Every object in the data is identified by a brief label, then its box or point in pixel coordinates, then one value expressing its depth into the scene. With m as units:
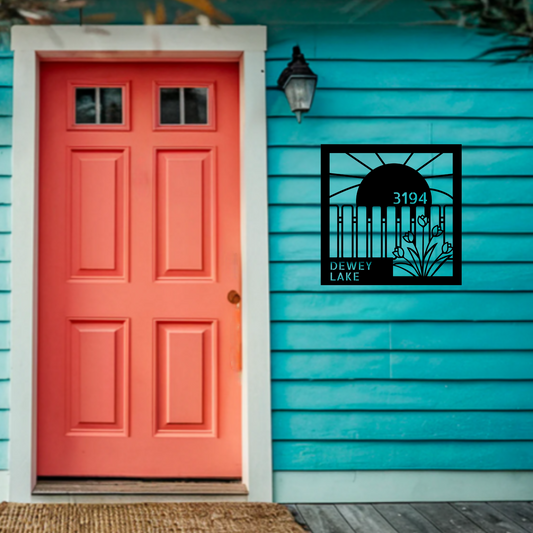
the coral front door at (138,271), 2.93
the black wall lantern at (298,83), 2.70
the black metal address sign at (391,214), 2.88
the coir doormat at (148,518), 2.57
